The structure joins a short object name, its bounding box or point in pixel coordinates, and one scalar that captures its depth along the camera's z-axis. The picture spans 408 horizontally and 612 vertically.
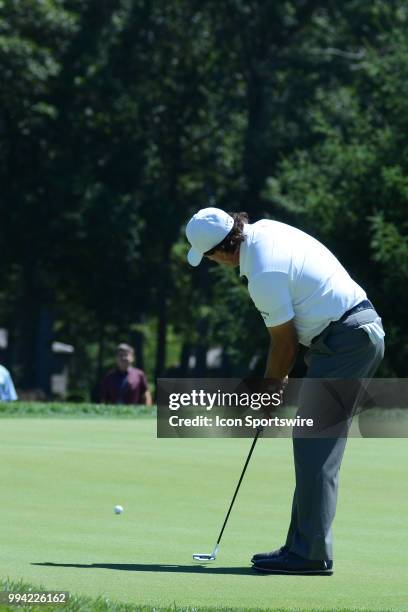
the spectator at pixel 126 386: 35.53
